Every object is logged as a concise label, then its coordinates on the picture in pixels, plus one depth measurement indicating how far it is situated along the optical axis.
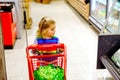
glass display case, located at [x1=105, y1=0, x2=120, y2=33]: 3.35
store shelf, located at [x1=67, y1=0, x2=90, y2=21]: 5.09
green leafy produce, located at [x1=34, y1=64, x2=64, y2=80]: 1.58
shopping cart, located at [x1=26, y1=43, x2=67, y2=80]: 1.59
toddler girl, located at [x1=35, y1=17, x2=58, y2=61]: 1.95
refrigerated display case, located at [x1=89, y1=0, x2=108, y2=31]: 4.17
